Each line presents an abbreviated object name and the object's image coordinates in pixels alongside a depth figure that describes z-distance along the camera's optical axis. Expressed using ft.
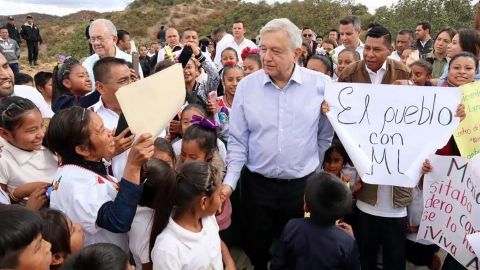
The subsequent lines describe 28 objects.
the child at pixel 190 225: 6.62
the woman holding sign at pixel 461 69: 10.85
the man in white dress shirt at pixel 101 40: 14.19
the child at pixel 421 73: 15.98
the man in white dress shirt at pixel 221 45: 26.41
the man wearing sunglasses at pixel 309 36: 32.29
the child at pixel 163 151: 9.35
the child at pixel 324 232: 7.73
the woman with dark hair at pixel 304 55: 22.06
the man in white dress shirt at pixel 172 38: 24.54
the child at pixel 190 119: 11.49
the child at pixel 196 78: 14.71
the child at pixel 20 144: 7.75
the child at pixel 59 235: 6.13
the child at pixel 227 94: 13.61
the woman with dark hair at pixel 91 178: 6.54
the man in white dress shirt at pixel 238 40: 26.61
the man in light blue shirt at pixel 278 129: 9.21
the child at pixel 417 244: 11.02
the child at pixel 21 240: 4.99
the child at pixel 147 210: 7.23
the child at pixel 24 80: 16.80
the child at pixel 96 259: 5.16
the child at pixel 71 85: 12.72
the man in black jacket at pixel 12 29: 60.64
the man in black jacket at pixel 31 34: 64.59
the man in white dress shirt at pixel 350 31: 19.94
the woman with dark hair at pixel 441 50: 19.99
